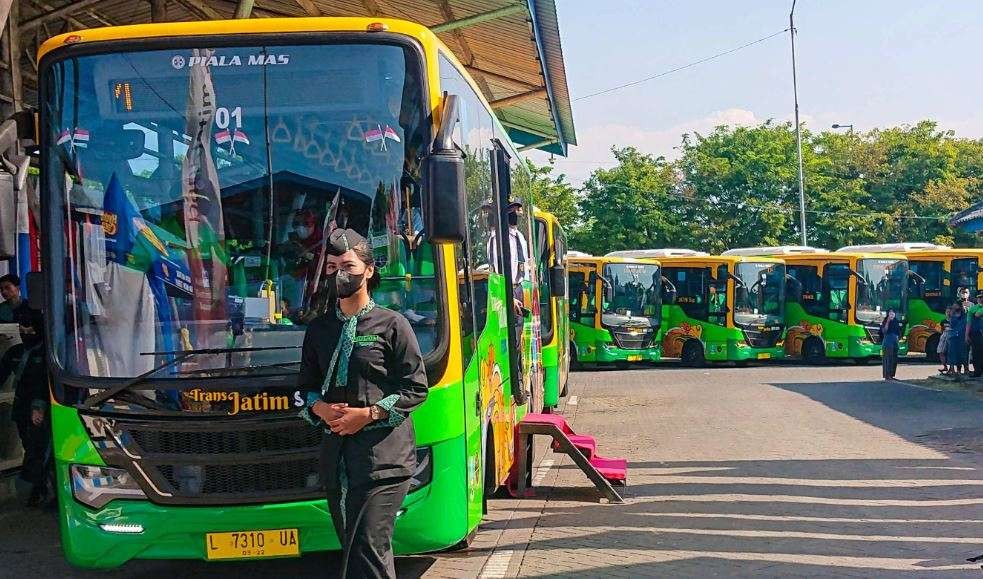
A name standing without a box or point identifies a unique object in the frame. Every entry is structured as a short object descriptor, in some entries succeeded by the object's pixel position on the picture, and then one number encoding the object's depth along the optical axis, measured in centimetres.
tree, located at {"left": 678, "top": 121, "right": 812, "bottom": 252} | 5528
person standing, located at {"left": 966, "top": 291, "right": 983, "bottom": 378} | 2328
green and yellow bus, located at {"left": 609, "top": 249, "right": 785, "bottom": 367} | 3150
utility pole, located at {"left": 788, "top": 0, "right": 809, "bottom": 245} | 4832
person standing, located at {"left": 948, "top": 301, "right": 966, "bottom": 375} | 2395
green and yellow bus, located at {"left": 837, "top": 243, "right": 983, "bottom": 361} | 3133
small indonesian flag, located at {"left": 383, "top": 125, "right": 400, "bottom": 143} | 643
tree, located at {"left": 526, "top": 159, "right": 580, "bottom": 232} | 5356
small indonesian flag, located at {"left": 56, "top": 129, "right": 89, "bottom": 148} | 645
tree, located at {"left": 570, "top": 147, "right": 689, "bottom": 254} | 5531
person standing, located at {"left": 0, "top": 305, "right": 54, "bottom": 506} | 952
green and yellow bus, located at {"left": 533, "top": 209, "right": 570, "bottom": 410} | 1602
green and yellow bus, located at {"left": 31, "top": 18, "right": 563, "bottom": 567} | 617
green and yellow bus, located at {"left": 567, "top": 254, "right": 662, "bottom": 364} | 3017
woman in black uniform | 511
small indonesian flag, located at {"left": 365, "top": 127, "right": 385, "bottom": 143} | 643
